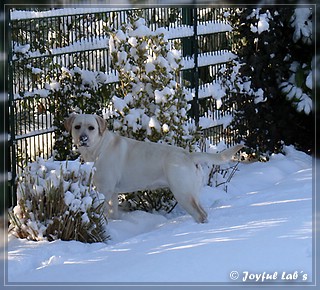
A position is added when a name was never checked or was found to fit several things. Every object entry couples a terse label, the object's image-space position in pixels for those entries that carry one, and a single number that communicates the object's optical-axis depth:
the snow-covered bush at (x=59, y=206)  9.65
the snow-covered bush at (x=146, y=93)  11.56
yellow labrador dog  10.52
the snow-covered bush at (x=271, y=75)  14.87
